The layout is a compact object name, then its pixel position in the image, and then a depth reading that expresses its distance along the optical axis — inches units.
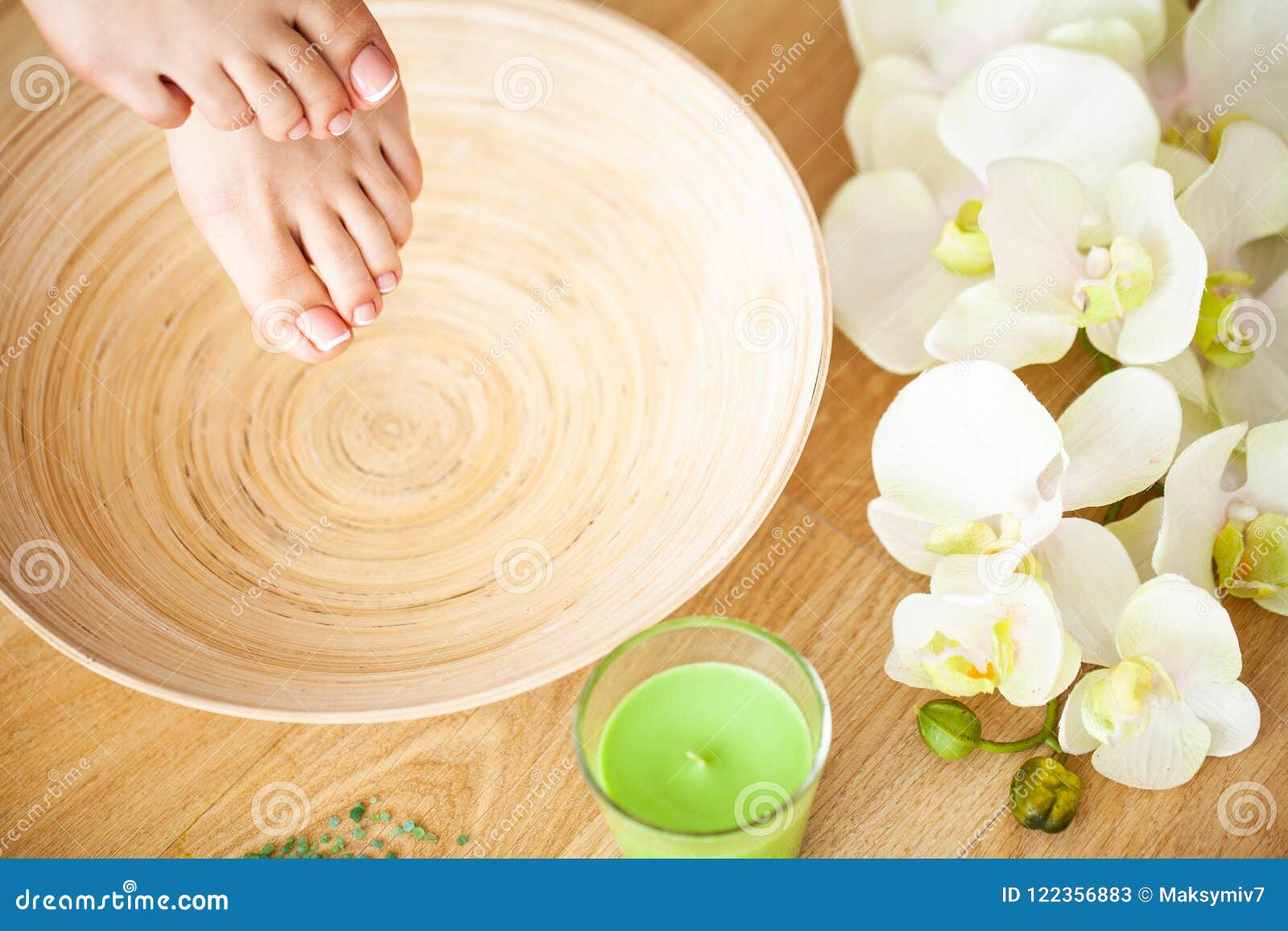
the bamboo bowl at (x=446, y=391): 23.2
